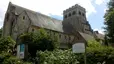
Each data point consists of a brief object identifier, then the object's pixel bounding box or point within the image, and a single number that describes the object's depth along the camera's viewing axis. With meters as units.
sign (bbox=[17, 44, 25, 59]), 9.34
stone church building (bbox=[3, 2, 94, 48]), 17.03
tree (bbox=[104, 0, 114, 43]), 11.06
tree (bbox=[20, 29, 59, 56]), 11.26
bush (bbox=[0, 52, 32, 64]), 8.22
